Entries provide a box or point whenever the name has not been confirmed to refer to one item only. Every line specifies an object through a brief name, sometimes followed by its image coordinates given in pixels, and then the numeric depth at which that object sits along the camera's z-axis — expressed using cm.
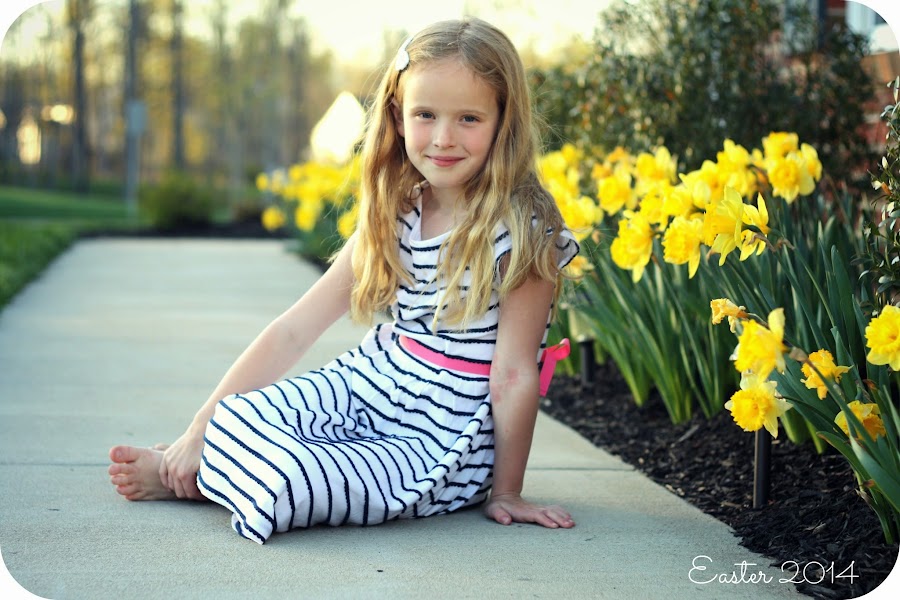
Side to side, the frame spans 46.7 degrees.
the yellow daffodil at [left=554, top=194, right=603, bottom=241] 344
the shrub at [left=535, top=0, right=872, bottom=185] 420
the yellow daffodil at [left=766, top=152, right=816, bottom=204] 286
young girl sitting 240
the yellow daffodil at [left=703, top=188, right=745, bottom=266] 222
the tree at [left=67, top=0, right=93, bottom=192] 2417
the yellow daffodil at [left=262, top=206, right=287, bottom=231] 1092
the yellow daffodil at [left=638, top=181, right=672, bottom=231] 270
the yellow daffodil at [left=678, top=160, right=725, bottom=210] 272
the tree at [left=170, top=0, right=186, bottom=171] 2815
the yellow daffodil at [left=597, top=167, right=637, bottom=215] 341
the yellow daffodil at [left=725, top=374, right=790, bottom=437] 199
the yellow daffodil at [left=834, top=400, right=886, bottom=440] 197
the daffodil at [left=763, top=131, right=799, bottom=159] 302
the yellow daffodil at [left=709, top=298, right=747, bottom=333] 197
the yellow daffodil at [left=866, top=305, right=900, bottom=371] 181
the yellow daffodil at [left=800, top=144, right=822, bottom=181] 287
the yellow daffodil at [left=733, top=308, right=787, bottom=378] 180
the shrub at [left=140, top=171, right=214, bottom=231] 1433
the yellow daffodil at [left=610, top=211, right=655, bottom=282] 272
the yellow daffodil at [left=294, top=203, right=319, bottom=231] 895
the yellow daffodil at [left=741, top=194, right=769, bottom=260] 221
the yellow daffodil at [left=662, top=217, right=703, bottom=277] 239
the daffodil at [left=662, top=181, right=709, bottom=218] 258
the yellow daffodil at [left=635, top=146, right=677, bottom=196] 333
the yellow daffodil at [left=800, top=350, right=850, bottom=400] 196
